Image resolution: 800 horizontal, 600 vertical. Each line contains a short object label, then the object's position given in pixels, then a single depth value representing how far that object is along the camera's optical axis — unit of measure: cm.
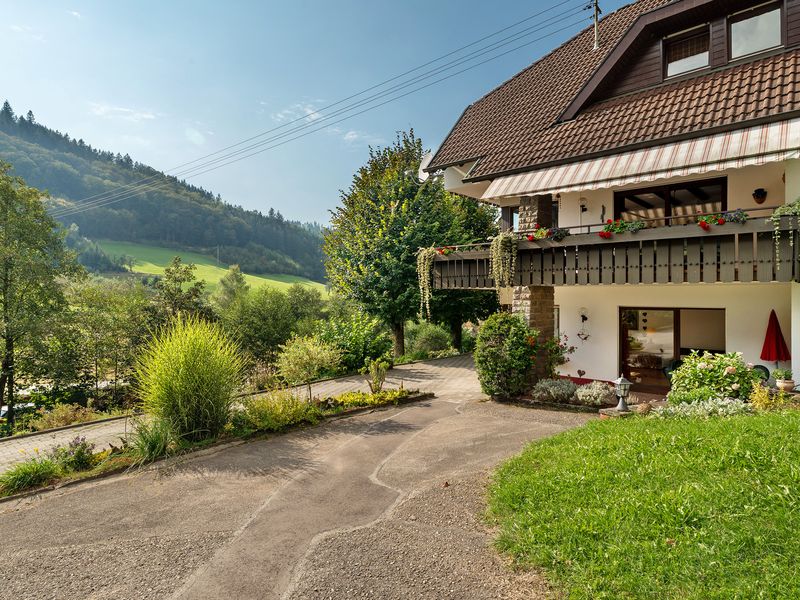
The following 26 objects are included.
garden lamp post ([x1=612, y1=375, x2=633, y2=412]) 988
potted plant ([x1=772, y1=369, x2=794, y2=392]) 941
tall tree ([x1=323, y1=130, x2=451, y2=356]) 2289
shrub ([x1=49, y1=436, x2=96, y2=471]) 770
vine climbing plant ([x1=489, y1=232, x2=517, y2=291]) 1295
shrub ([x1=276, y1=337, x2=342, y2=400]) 1307
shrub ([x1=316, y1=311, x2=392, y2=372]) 1948
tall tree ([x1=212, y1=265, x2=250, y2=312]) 5350
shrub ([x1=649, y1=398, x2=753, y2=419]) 852
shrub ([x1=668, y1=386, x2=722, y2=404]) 951
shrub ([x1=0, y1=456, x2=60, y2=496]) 696
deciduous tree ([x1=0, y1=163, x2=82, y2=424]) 1945
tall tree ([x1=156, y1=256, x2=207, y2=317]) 2248
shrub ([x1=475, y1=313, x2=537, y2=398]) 1271
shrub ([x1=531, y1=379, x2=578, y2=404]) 1207
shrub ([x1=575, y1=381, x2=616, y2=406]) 1152
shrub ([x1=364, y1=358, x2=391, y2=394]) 1328
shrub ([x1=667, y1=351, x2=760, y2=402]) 959
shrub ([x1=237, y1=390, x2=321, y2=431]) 988
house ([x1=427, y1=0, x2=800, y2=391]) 1000
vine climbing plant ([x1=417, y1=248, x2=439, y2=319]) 1491
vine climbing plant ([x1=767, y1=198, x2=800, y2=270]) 909
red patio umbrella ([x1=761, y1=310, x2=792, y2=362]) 1055
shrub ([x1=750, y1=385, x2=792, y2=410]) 880
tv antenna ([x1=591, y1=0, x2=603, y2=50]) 1633
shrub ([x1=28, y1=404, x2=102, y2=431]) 1322
